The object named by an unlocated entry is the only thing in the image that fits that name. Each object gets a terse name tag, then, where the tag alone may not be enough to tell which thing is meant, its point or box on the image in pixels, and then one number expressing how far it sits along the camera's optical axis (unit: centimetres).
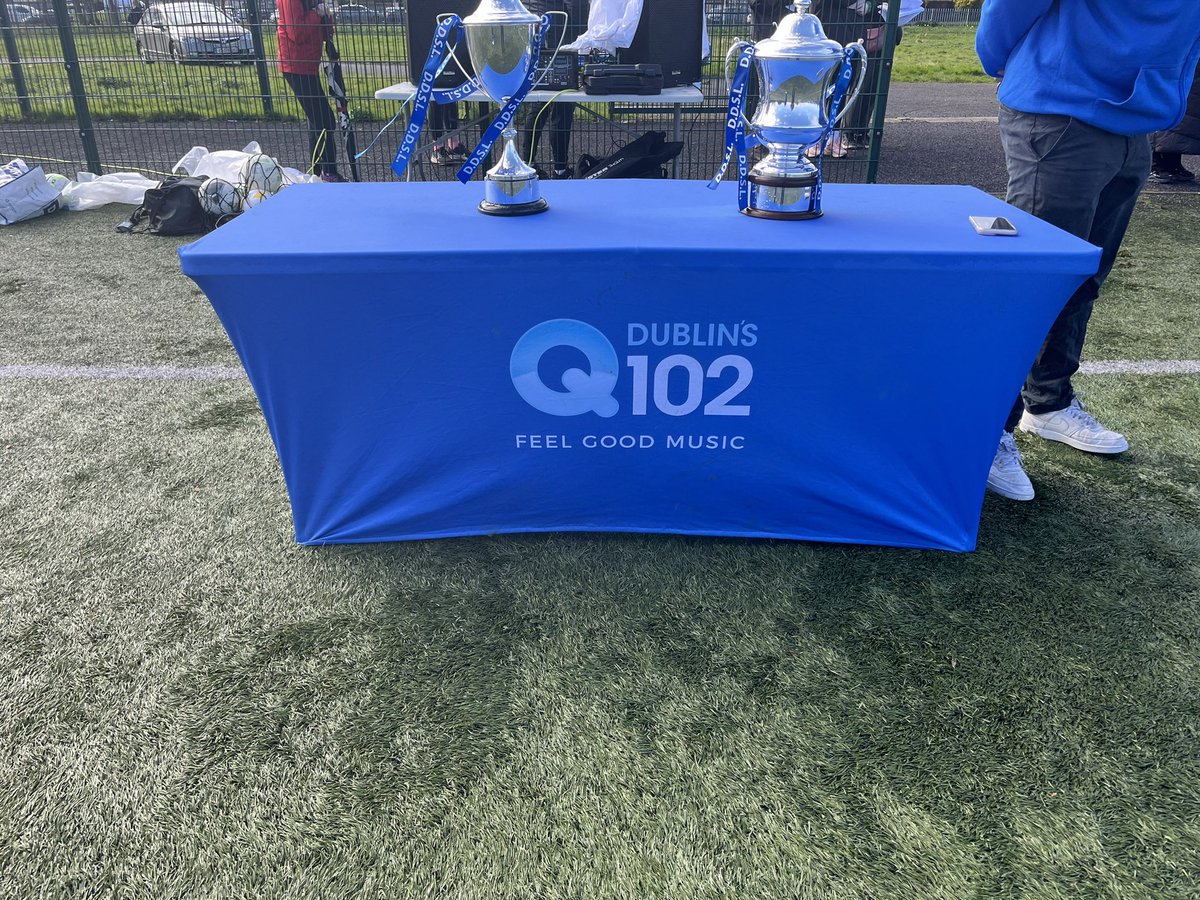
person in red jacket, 510
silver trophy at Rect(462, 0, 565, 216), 174
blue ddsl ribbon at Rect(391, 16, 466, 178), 180
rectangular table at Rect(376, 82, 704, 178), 442
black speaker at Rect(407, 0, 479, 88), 454
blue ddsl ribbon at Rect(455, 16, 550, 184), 184
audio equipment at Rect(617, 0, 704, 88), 457
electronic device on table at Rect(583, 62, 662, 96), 443
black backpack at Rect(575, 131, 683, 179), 434
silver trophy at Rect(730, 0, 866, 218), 168
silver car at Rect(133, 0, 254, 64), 533
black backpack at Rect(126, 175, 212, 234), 467
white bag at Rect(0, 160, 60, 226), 483
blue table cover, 165
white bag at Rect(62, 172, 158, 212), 521
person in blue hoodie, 190
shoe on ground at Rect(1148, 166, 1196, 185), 557
